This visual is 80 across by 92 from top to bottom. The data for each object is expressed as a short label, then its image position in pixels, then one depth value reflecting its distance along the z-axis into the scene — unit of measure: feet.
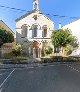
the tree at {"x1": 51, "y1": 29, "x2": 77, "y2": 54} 45.74
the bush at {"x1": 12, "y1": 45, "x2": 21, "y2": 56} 41.01
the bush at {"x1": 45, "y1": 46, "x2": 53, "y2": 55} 45.88
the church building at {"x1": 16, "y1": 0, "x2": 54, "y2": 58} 50.01
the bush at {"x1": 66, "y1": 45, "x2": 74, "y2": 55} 44.86
